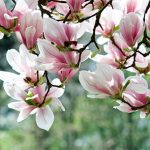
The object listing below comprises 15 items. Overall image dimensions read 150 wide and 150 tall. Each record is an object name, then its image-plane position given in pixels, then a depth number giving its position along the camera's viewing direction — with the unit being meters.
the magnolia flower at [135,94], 1.03
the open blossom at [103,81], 1.03
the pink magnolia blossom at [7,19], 1.04
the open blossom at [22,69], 1.10
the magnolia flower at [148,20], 1.07
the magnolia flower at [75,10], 1.05
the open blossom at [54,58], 1.02
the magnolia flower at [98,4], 1.12
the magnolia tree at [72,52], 1.03
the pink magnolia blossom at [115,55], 1.12
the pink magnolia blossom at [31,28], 1.03
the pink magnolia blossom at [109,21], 1.12
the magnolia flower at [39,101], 1.12
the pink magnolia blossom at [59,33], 1.02
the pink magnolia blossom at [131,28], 1.02
